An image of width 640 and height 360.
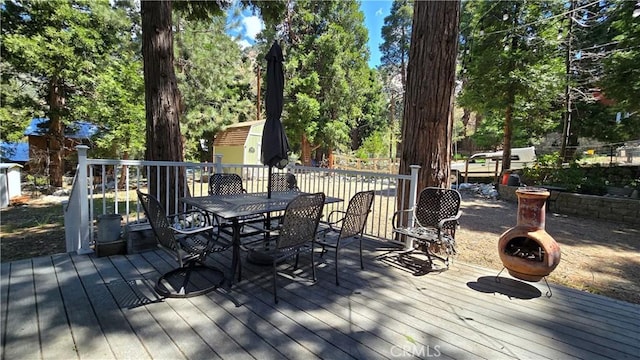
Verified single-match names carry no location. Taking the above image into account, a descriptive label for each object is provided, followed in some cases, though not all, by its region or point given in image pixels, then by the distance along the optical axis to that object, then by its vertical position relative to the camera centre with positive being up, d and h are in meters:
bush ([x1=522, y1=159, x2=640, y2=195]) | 8.20 -0.21
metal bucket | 3.36 -0.82
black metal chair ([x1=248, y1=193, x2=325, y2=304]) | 2.47 -0.57
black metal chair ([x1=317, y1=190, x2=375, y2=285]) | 2.97 -0.57
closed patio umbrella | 3.21 +0.52
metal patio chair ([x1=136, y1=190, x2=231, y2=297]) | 2.46 -0.82
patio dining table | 2.77 -0.48
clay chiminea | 2.79 -0.75
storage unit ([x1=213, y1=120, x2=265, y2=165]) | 15.41 +0.78
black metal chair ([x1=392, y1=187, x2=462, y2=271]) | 3.42 -0.72
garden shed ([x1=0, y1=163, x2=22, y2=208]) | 8.35 -0.95
